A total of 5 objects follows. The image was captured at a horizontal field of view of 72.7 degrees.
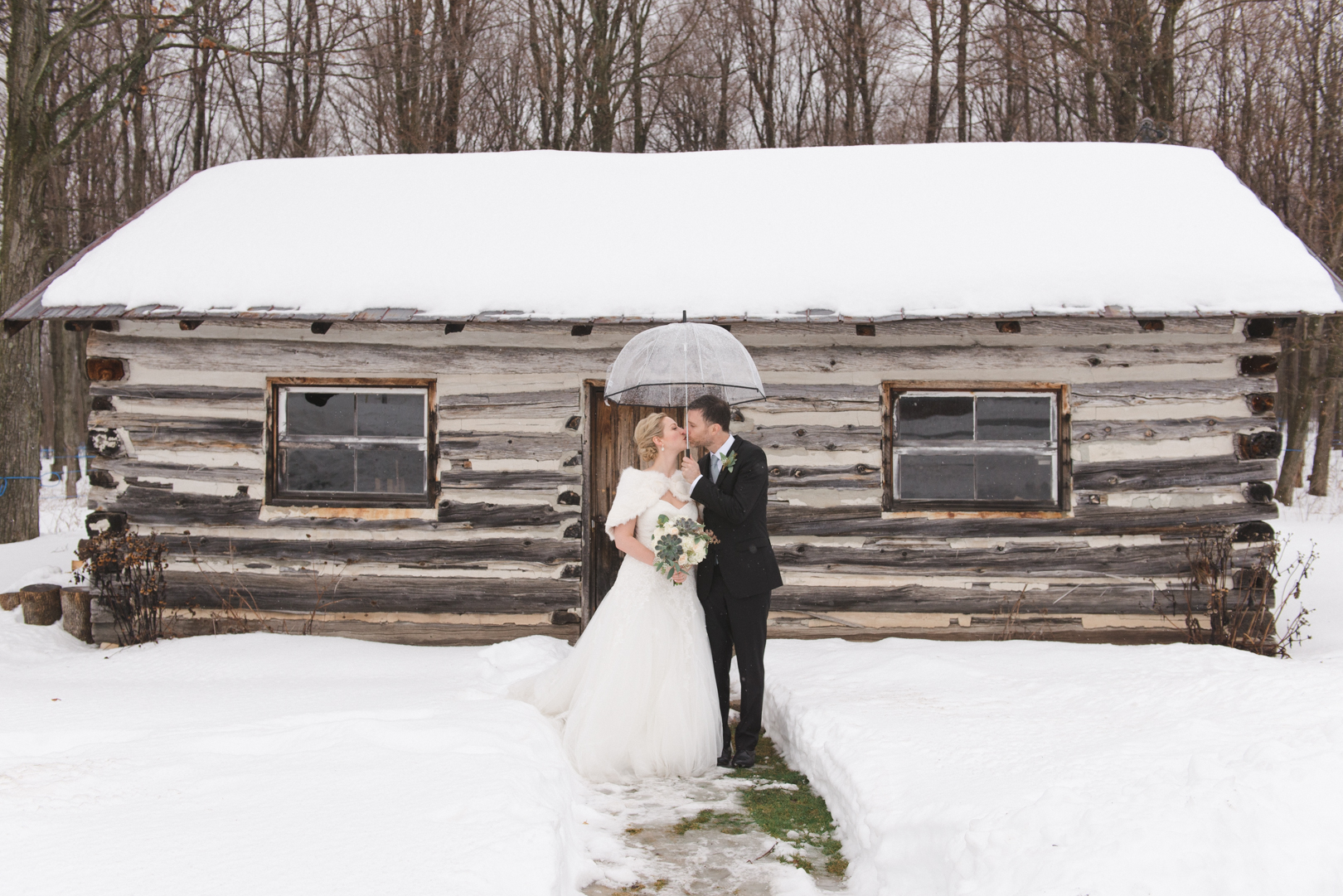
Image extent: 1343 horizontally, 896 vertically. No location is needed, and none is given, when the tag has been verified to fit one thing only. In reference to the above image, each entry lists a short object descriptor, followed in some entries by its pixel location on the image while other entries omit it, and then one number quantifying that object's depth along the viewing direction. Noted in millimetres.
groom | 4609
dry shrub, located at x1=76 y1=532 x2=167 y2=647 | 6945
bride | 4645
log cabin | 7023
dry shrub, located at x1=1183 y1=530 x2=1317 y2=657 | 6875
